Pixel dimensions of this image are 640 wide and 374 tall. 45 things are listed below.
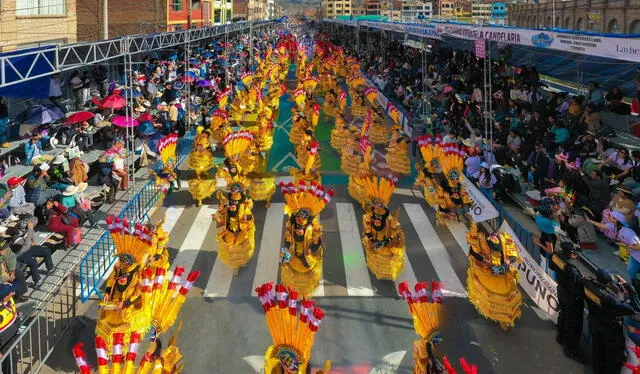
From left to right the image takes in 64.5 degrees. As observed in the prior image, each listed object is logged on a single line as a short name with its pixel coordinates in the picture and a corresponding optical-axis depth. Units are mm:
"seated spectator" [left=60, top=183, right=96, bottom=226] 11891
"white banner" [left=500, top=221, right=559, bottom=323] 8102
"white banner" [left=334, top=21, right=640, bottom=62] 8867
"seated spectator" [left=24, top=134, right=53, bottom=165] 14211
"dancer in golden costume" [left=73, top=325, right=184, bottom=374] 4918
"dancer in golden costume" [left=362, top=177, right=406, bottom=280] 9977
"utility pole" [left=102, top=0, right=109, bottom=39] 18906
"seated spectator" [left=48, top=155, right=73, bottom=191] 12594
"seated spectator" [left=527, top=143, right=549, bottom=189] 14156
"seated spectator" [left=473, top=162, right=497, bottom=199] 14016
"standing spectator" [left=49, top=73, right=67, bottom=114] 15230
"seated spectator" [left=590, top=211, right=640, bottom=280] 8820
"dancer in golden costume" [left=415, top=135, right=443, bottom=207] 13758
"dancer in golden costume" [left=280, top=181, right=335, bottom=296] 9336
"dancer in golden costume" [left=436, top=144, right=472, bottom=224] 12617
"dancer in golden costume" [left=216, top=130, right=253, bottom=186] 13156
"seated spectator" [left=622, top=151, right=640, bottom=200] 11289
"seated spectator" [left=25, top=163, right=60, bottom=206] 11922
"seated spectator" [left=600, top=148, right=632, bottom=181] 12594
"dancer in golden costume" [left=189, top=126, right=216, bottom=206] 14555
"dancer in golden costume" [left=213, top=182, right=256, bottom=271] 10422
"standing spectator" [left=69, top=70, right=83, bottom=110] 18531
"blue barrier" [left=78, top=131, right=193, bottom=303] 9172
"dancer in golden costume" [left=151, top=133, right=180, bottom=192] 14086
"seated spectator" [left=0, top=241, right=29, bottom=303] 8359
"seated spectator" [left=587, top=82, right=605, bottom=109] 15344
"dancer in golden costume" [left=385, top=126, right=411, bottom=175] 17125
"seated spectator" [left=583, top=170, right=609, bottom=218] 11609
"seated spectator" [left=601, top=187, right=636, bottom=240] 10070
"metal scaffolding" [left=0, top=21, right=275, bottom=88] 9891
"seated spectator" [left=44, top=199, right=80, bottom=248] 10836
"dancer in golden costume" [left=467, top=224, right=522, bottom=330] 8281
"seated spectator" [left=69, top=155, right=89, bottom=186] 13117
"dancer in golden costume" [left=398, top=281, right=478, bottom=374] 6148
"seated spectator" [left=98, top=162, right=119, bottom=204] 13961
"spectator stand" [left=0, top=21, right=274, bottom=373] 7395
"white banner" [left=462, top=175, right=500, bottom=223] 10430
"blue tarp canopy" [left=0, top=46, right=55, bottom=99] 9812
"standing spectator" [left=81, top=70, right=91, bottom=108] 19141
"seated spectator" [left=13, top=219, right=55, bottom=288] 9305
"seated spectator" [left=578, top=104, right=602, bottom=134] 15148
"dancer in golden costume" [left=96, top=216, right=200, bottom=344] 6797
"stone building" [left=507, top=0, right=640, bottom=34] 41781
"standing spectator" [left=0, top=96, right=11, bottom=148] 14320
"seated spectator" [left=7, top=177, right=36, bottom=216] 11070
